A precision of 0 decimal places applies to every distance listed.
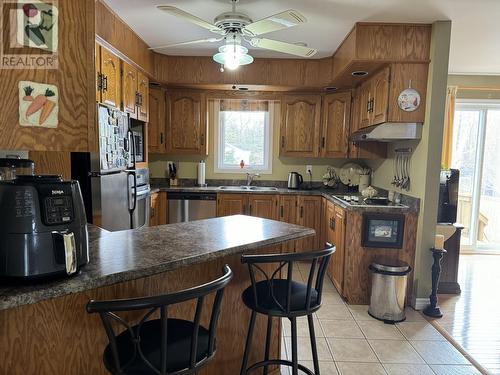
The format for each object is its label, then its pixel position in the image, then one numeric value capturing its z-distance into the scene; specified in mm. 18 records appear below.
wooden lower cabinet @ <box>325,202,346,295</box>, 3373
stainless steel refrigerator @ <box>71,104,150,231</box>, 2703
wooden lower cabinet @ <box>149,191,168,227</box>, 4297
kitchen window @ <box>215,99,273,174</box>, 5031
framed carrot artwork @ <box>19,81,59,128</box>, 1150
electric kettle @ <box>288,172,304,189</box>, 4758
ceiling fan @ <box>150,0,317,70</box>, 2312
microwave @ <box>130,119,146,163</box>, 3609
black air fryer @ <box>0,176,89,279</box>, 1011
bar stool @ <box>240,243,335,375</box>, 1543
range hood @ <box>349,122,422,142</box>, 3209
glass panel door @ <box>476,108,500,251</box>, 5020
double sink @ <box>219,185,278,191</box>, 4532
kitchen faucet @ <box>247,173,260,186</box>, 4965
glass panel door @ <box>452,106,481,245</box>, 5020
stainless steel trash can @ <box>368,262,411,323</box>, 2941
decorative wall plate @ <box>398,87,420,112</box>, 3180
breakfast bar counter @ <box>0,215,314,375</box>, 1139
